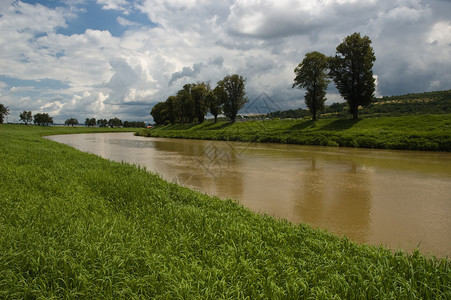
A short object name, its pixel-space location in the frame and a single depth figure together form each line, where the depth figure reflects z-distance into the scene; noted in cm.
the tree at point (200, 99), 5947
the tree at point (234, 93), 5038
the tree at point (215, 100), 5400
